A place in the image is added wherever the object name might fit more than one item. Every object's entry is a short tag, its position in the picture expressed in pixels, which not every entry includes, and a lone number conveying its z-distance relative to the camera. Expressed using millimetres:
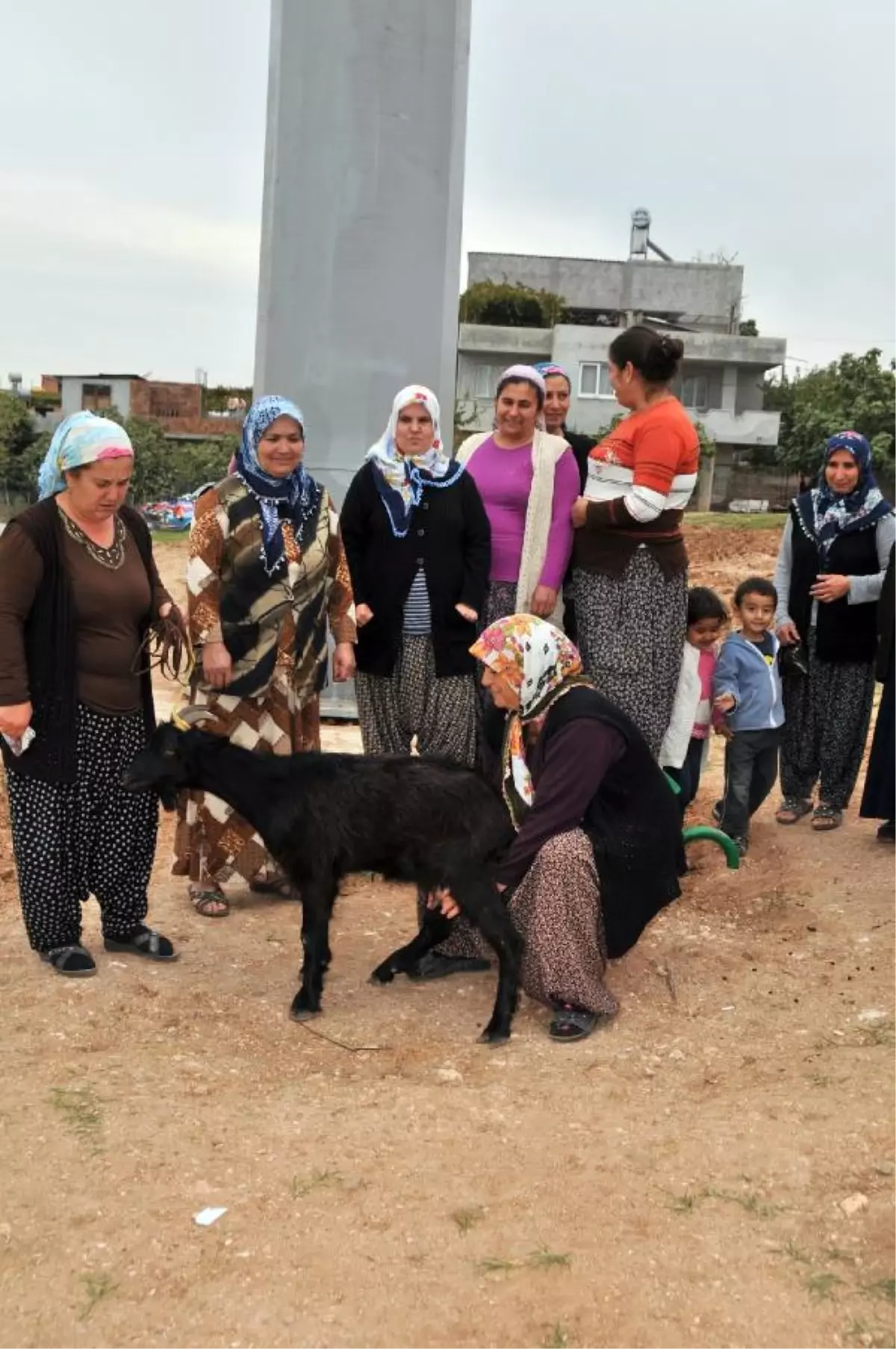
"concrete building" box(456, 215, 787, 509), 38875
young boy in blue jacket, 5906
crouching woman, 3949
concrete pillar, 7758
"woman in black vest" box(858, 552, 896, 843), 5762
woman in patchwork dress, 4715
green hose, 5152
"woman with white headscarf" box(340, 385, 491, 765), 4910
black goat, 4125
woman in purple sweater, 5016
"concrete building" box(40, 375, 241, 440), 52719
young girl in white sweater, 5340
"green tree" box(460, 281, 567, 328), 41625
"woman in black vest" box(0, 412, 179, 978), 4023
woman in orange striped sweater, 4688
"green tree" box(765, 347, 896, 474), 34531
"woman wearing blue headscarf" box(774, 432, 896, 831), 5906
